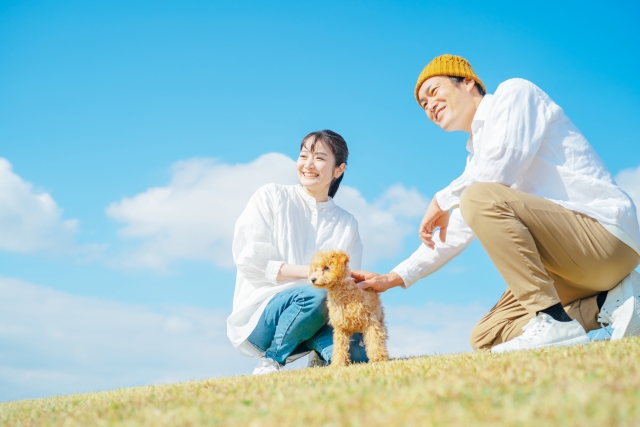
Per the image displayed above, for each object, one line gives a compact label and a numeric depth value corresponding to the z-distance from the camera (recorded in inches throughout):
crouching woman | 179.5
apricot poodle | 167.6
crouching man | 142.9
